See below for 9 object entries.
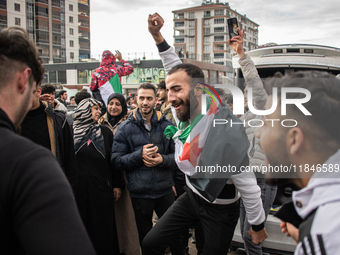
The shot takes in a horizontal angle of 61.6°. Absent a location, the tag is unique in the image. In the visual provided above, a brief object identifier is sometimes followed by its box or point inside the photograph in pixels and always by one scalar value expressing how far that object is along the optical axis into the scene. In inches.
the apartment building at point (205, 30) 3969.0
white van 174.4
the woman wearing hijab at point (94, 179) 135.2
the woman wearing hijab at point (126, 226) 155.6
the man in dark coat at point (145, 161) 136.5
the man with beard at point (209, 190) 91.8
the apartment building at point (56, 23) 2582.9
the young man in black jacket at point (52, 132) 108.5
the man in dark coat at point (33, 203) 37.0
